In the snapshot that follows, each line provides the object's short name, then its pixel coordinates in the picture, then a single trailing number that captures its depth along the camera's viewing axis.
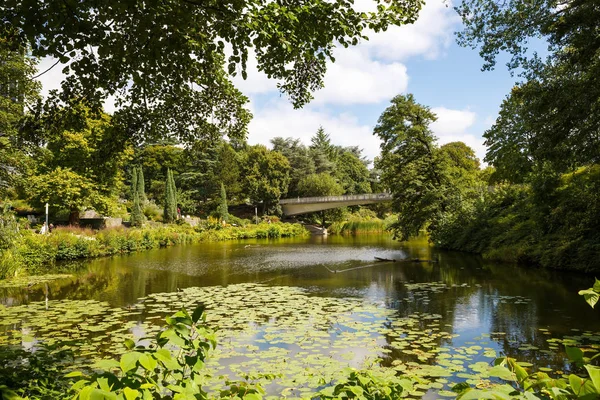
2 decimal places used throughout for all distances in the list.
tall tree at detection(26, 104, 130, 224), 26.28
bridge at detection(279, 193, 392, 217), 46.59
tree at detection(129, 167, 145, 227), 34.12
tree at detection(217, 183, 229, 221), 45.12
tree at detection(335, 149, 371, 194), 64.53
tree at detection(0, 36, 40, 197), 12.73
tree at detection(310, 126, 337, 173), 62.25
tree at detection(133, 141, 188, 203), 52.56
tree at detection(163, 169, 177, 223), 40.22
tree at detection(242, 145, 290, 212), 52.00
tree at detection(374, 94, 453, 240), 22.88
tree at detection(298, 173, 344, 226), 54.91
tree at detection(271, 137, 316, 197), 58.97
